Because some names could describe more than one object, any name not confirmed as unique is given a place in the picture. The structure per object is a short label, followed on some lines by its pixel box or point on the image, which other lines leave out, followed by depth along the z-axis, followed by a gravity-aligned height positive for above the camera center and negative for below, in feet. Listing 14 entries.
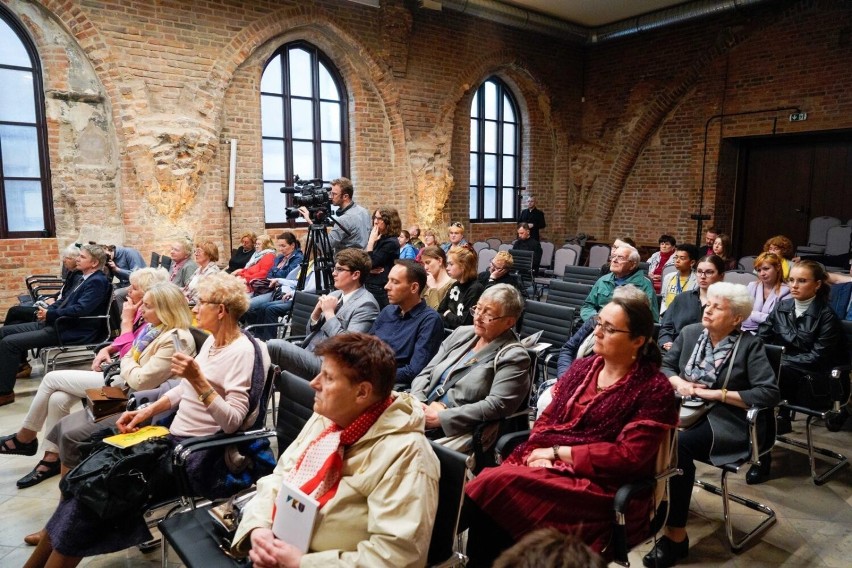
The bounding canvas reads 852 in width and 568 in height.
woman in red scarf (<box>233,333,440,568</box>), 5.08 -2.36
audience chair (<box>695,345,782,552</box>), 8.83 -3.63
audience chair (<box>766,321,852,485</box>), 11.04 -3.57
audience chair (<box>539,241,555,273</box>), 30.37 -2.18
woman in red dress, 6.55 -2.75
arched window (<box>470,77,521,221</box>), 37.37 +3.94
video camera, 17.67 +0.32
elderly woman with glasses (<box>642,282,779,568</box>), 8.57 -2.68
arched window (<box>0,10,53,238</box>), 23.04 +2.61
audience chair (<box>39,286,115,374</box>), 15.99 -3.43
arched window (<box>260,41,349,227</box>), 29.27 +4.61
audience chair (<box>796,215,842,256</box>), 29.78 -0.85
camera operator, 17.10 -0.23
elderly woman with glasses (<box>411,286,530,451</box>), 8.28 -2.41
